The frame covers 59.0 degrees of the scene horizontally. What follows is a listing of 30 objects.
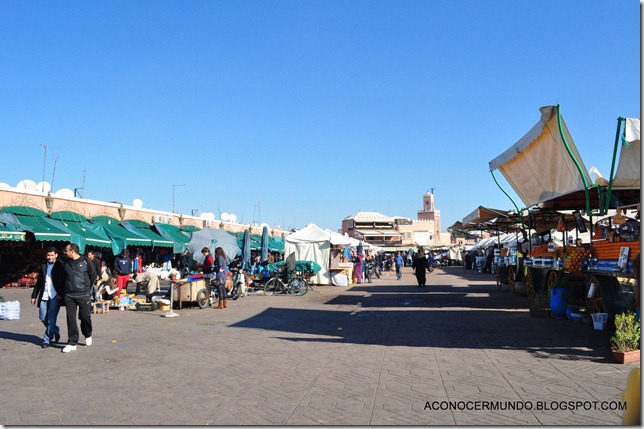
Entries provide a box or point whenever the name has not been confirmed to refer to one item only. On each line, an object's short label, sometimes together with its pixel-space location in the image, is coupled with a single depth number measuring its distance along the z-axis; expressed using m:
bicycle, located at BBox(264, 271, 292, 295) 20.94
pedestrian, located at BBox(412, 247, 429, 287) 24.21
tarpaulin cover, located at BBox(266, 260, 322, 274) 22.15
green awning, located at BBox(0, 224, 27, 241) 19.17
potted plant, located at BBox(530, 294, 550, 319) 12.37
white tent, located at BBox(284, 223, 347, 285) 26.25
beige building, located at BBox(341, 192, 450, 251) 93.46
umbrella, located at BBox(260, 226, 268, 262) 24.72
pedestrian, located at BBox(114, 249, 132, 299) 16.75
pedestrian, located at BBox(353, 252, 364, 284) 29.81
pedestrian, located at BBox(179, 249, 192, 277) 24.18
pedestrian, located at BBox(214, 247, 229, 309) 15.38
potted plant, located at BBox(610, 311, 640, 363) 7.22
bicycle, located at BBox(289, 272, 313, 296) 20.88
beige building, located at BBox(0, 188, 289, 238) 21.55
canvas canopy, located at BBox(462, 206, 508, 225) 18.16
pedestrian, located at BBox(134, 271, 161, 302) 15.65
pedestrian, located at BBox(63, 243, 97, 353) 8.77
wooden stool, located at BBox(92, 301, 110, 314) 14.34
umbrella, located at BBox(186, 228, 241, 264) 20.47
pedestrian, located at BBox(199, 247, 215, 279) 17.06
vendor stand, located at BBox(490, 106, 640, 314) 9.48
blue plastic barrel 11.88
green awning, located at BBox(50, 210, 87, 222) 23.03
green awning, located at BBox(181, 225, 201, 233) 32.91
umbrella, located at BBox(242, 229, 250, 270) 22.88
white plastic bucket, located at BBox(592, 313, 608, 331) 9.80
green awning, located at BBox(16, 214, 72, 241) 20.00
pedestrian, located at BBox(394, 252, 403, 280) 33.69
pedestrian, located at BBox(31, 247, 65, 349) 8.92
